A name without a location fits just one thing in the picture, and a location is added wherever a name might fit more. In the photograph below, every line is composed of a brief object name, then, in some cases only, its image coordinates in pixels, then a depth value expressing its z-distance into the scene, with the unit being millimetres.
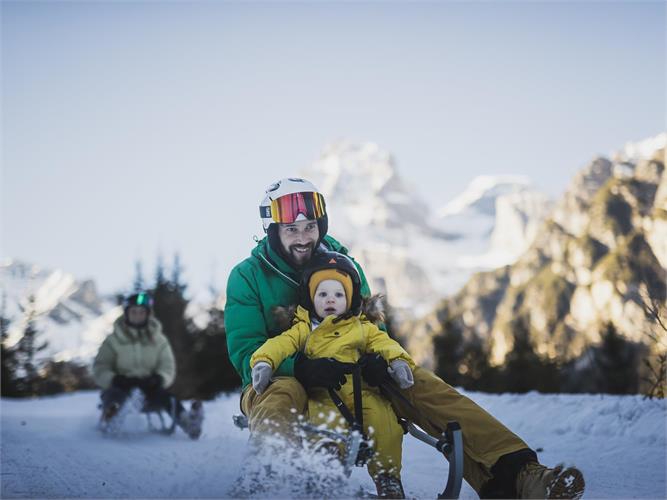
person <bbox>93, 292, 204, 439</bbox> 7129
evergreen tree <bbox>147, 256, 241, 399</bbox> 17125
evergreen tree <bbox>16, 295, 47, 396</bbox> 20484
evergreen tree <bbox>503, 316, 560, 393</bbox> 28656
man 2869
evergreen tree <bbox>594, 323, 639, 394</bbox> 30203
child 3028
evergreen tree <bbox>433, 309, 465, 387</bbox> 29766
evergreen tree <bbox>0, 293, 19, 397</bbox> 19125
